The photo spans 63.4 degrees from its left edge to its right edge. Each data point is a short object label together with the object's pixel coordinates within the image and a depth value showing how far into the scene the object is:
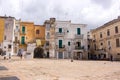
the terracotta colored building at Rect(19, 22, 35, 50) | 26.29
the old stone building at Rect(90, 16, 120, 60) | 22.69
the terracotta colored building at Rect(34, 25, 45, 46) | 26.47
